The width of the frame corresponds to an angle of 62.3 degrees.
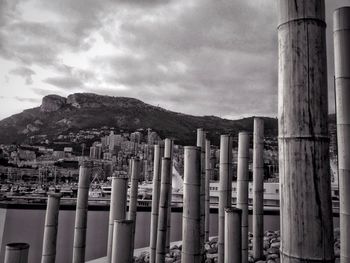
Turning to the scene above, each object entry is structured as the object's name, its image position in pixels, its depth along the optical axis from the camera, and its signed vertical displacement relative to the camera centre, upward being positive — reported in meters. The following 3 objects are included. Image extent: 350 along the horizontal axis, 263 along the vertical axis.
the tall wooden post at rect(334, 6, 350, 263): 4.55 +1.19
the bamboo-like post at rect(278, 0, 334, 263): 1.76 +0.28
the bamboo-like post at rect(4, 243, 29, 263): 5.05 -1.42
